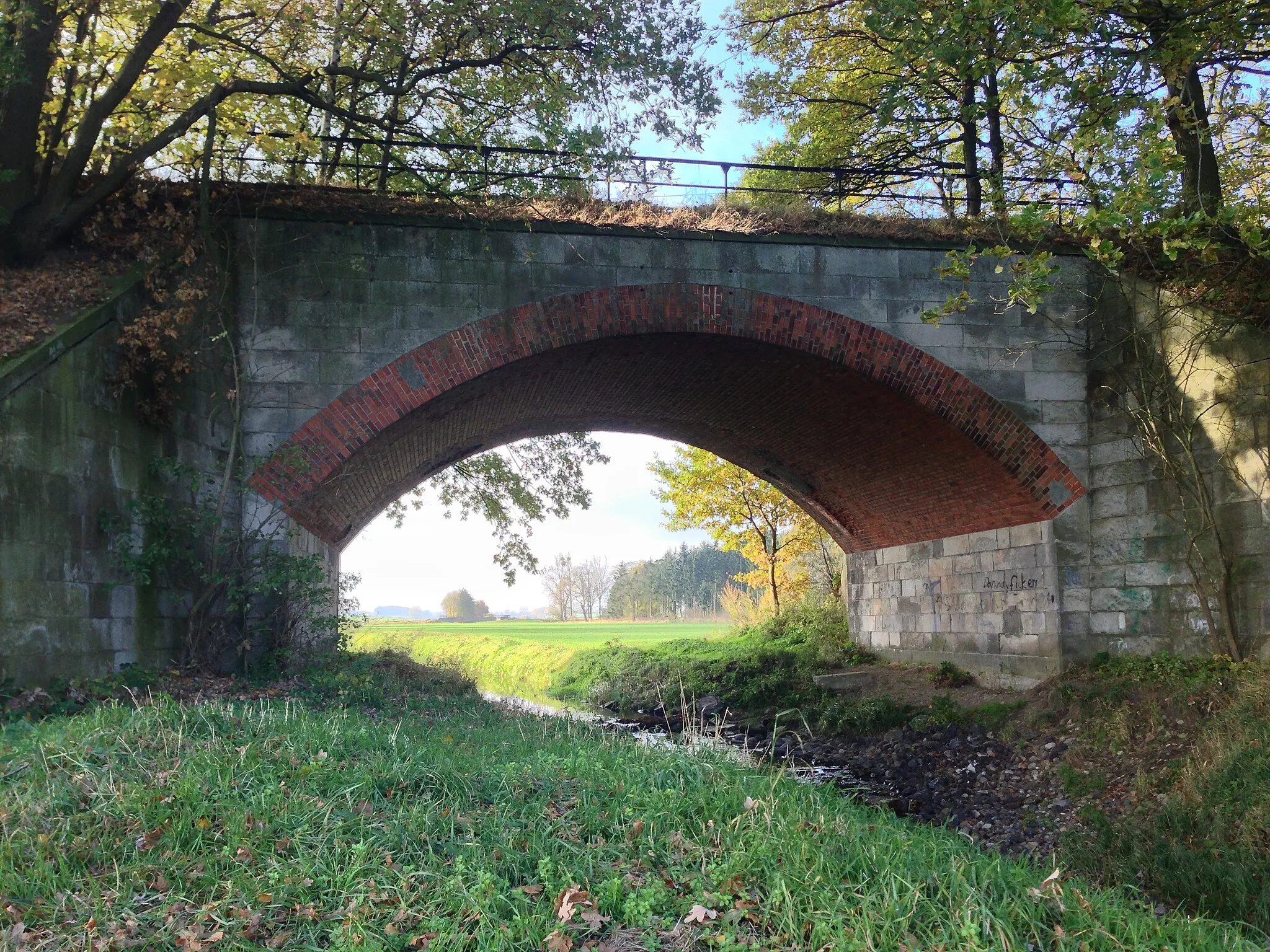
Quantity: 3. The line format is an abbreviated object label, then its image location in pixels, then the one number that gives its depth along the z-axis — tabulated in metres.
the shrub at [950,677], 12.16
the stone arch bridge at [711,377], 9.71
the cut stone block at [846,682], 13.60
